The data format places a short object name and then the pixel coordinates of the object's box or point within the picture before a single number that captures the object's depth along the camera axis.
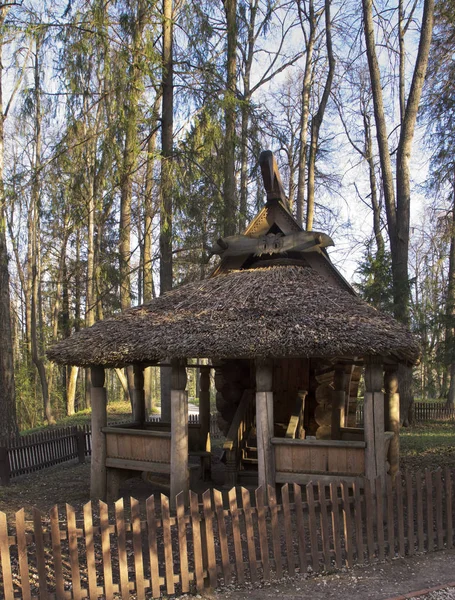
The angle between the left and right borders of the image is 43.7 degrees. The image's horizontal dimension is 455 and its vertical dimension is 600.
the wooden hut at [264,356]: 8.49
